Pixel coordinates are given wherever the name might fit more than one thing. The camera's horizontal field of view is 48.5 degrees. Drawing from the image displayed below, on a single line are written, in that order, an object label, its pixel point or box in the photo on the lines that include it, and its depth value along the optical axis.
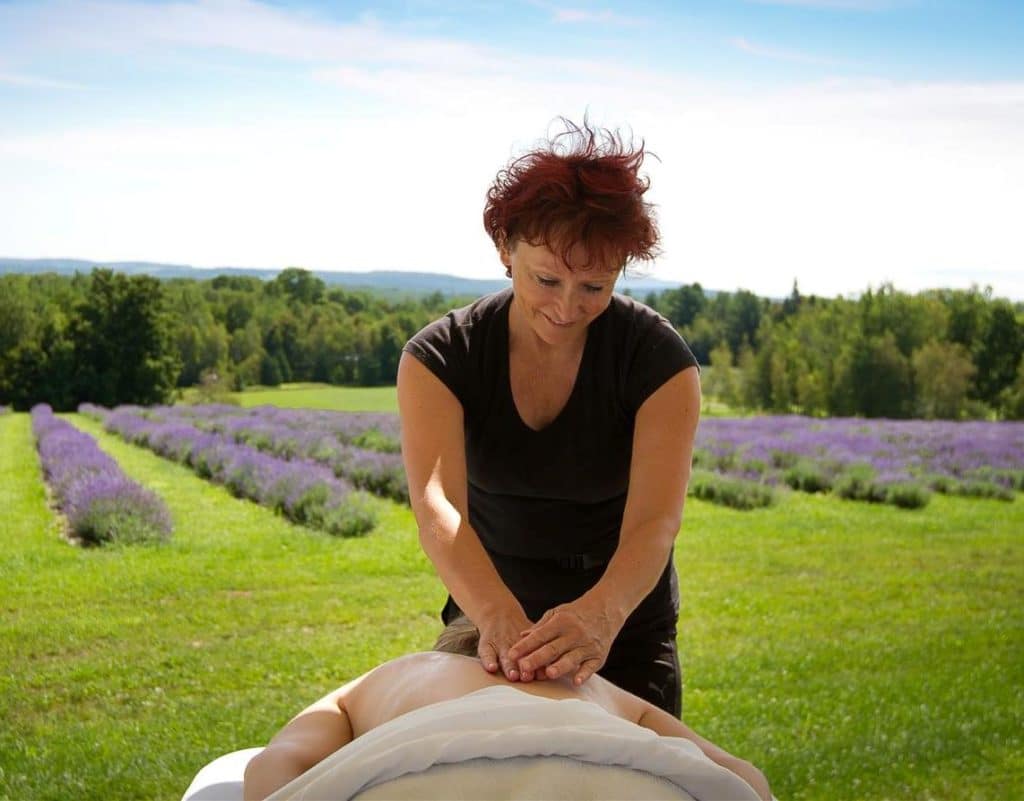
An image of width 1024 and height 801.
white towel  1.04
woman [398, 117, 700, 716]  1.57
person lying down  1.05
